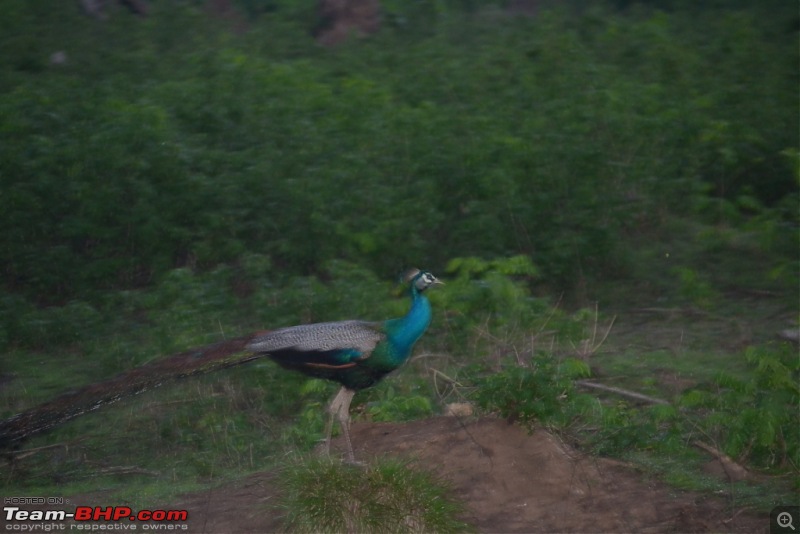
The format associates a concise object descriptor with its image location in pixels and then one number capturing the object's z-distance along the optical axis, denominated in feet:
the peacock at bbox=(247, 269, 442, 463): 40.45
